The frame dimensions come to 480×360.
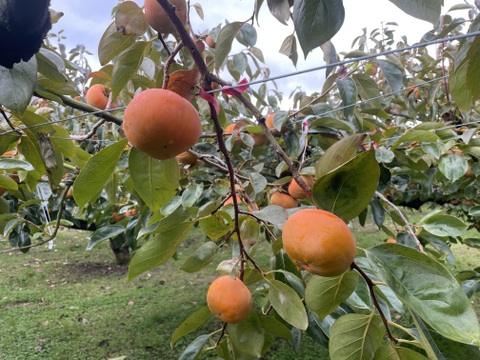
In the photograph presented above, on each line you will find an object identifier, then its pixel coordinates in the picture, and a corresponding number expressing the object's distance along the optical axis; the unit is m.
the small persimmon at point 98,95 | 1.35
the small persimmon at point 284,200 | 1.06
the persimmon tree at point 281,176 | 0.47
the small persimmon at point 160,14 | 0.55
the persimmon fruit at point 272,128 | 1.30
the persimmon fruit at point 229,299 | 0.65
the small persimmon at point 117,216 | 2.10
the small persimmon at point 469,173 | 1.69
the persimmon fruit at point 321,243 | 0.43
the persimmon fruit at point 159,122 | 0.46
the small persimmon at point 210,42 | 1.43
